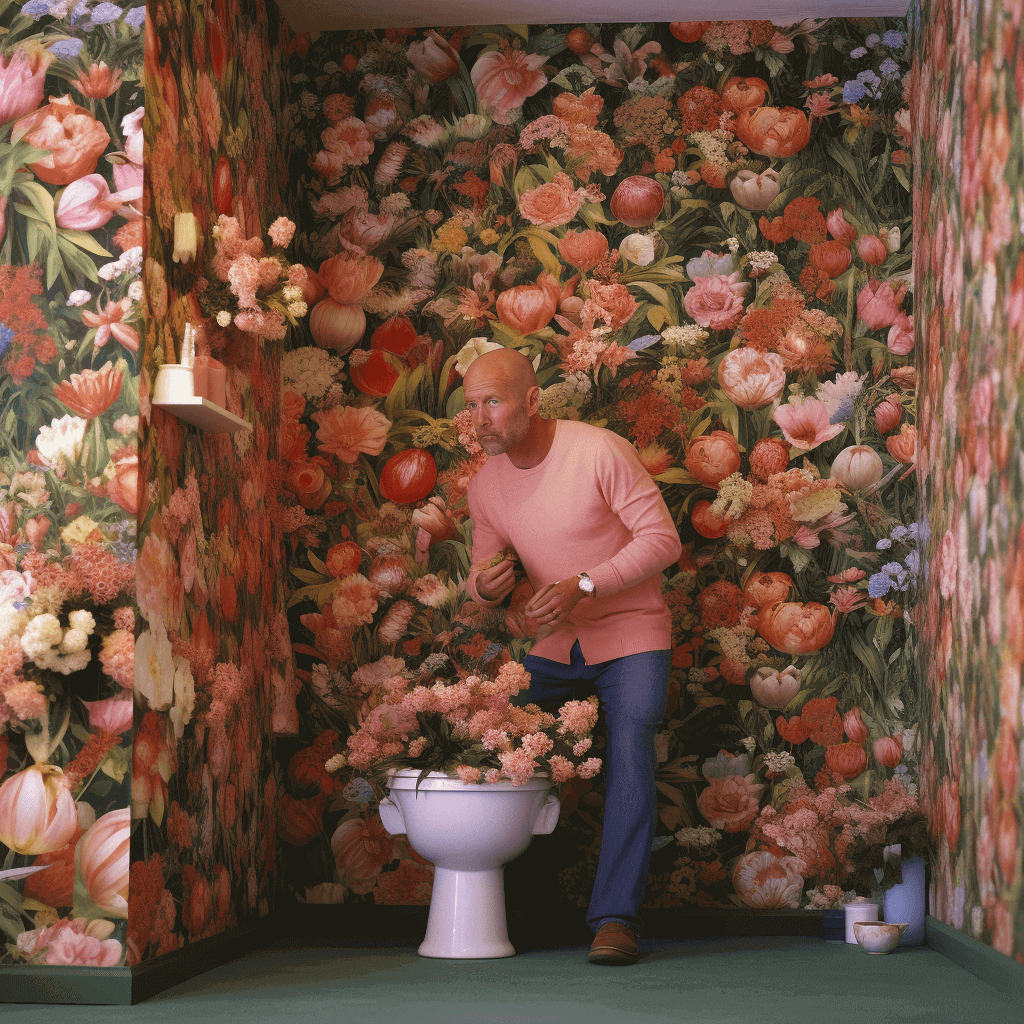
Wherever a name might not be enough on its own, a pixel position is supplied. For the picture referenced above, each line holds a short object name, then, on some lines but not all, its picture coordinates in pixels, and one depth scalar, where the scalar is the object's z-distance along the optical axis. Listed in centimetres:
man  291
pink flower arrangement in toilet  282
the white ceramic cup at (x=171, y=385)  251
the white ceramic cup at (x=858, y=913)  314
